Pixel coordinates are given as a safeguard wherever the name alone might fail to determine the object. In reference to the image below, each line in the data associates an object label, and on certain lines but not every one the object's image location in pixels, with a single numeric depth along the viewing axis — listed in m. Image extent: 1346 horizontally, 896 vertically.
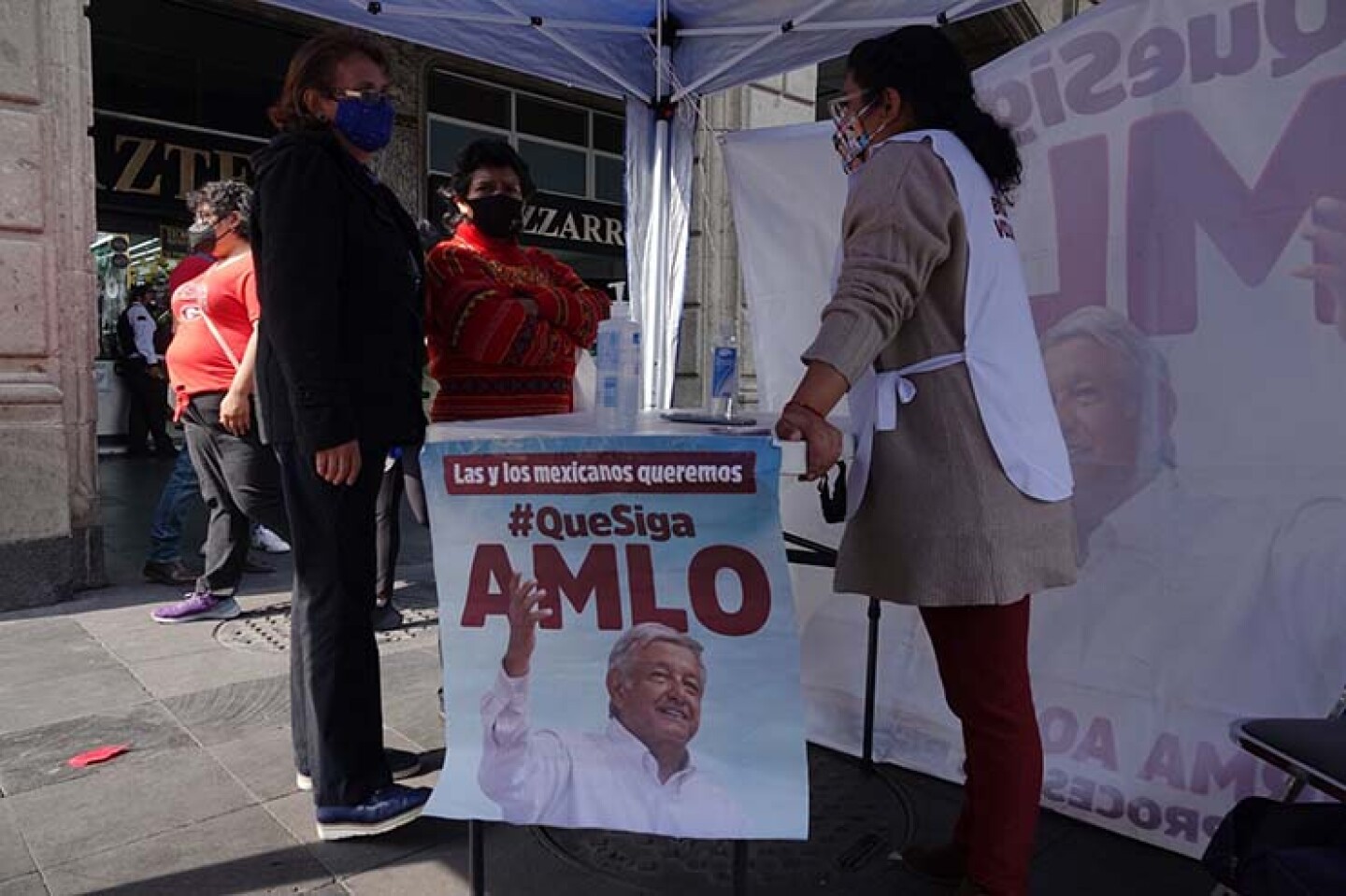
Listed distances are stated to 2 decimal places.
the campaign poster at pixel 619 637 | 1.89
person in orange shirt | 4.03
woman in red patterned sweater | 2.86
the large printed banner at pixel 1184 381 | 2.27
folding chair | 1.63
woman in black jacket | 2.21
